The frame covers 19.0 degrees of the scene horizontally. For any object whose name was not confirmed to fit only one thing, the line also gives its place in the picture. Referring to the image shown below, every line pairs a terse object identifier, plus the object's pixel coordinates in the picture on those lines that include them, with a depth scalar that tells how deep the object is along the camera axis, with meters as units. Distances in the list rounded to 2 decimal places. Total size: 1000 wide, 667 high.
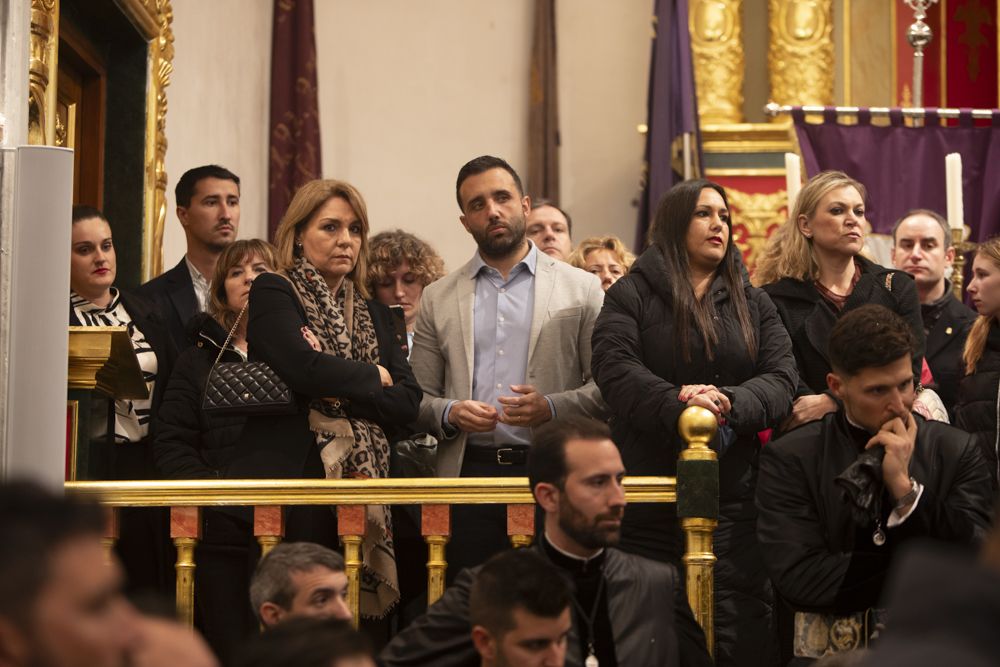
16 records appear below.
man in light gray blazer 9.59
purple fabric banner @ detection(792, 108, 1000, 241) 15.40
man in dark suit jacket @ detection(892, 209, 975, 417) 11.57
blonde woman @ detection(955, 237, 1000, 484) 9.46
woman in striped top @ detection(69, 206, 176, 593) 9.67
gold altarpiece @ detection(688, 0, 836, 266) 18.87
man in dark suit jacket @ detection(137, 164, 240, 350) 11.63
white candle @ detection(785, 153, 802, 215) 13.08
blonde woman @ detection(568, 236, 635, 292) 12.28
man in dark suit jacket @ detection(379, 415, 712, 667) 7.75
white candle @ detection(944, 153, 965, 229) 12.91
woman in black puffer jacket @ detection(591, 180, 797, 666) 8.80
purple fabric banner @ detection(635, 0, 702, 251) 17.05
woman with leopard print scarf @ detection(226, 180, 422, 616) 8.90
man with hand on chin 7.77
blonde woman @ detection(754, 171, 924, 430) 9.95
